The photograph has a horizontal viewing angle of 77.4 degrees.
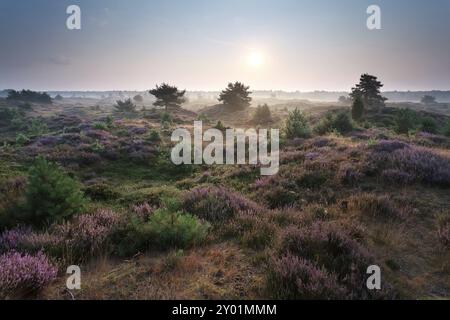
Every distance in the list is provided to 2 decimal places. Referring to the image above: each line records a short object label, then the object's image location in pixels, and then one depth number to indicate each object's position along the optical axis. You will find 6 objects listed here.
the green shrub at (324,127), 24.19
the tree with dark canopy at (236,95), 71.94
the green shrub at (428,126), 27.07
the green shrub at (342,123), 23.97
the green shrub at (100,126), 27.98
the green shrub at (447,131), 24.16
